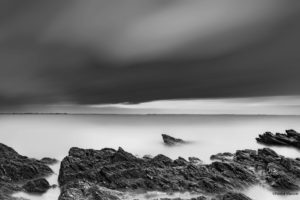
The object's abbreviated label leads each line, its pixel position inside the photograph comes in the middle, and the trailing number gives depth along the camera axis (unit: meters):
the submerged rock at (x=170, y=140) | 61.64
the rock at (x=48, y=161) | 34.88
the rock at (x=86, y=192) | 18.14
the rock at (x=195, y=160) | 32.16
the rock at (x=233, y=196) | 18.44
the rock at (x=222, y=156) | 36.12
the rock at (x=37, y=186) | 22.63
